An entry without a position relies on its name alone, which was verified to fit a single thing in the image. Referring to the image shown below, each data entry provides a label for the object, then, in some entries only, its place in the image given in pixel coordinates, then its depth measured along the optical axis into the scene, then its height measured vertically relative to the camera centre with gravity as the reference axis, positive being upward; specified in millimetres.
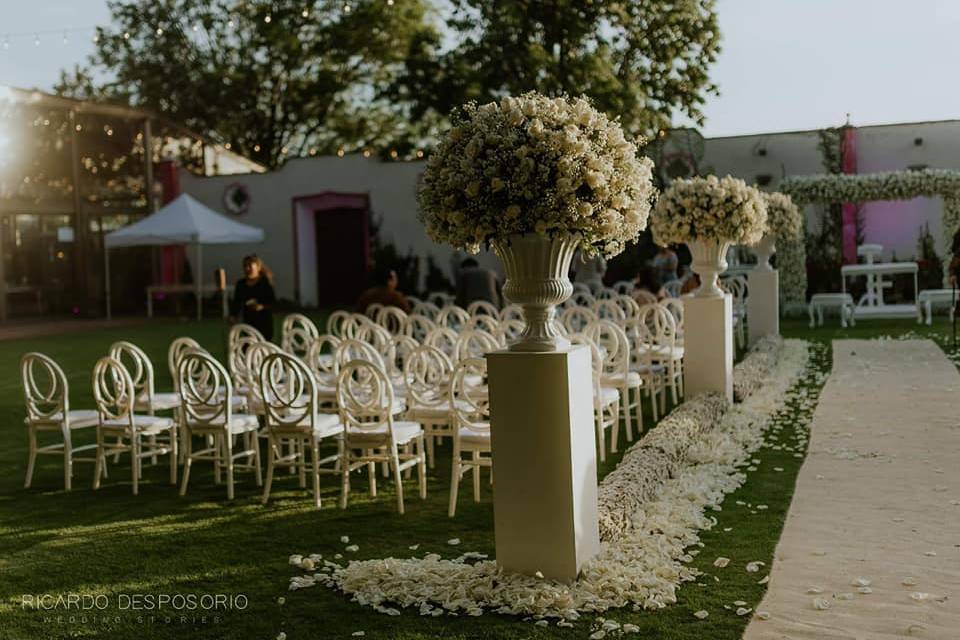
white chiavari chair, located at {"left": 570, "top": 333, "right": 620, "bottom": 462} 6551 -823
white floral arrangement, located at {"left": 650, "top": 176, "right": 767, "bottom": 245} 8094 +489
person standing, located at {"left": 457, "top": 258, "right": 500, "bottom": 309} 11234 -36
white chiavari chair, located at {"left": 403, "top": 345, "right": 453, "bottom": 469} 6281 -685
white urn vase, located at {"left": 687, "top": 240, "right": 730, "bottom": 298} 8289 +84
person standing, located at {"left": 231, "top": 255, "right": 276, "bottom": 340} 9461 -60
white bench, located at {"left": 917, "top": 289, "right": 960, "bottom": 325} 15469 -489
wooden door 22781 +703
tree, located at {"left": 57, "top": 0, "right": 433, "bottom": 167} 26250 +6111
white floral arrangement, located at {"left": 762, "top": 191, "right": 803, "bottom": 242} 13352 +724
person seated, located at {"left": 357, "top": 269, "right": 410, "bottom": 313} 10266 -115
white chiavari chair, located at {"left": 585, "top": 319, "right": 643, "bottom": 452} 7531 -657
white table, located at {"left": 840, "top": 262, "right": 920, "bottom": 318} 15844 -630
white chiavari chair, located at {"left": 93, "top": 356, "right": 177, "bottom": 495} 6359 -822
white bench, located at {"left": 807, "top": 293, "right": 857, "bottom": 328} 15902 -528
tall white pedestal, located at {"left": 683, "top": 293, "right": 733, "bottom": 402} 8234 -578
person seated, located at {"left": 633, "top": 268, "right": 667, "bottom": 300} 11938 -78
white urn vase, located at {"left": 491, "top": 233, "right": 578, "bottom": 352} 4148 -3
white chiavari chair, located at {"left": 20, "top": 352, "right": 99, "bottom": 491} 6398 -789
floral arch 16547 +1303
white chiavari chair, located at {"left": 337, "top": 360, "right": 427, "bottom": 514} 5586 -813
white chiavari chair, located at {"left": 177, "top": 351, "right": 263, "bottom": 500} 6125 -792
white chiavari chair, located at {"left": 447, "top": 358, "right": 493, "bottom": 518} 5410 -827
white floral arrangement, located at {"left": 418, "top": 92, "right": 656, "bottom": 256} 3914 +404
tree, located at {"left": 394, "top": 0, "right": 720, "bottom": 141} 17672 +4035
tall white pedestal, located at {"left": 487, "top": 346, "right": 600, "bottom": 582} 4117 -738
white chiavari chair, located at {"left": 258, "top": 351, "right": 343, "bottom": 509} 5773 -771
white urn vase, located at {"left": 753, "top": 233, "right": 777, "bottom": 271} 13281 +281
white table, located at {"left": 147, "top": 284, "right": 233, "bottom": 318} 20955 +60
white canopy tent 15586 +974
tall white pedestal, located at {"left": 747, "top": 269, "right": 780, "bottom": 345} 13164 -407
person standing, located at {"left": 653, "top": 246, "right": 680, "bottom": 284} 14172 +132
